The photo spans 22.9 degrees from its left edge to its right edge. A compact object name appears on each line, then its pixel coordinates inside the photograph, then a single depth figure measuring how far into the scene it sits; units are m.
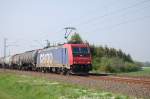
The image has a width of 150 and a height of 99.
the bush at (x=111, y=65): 53.66
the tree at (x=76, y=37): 76.94
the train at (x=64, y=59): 34.59
